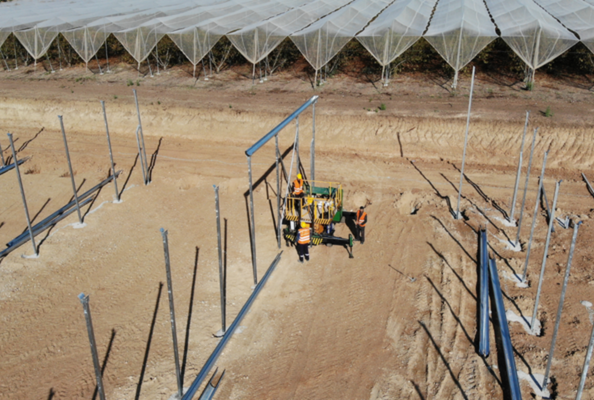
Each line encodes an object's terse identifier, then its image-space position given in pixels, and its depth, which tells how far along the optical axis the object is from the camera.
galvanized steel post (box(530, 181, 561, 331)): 9.47
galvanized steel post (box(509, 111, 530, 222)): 13.55
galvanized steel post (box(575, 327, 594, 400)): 7.18
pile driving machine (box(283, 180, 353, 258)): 13.38
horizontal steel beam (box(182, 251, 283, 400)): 8.81
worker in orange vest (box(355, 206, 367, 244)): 13.12
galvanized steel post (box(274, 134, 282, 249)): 13.05
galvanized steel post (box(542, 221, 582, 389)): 8.05
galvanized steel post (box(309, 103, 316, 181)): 15.48
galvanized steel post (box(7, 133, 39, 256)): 12.48
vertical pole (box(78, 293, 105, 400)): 6.13
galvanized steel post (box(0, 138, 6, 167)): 18.52
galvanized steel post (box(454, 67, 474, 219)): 14.72
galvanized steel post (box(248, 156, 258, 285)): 10.97
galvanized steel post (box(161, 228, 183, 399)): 7.57
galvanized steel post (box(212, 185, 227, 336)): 9.04
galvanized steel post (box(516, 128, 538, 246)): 12.85
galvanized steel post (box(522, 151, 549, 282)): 11.44
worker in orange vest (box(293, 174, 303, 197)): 14.03
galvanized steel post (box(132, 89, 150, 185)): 17.16
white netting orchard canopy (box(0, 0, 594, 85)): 22.28
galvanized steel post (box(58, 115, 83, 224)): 14.06
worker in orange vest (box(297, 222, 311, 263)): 12.51
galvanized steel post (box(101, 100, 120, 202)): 15.64
